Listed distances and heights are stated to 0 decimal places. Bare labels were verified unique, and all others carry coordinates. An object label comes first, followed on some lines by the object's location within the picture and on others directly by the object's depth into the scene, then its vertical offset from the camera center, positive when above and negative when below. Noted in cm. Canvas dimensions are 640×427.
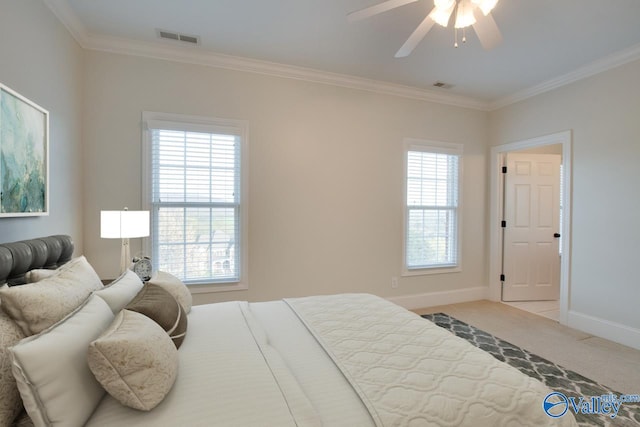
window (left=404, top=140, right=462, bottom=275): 395 +0
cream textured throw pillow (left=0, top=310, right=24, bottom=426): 90 -57
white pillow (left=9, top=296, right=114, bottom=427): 86 -52
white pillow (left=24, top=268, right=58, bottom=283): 137 -34
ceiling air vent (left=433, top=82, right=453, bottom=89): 367 +151
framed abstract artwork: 165 +28
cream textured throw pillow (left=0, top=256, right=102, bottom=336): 107 -38
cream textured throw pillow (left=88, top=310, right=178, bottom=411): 94 -53
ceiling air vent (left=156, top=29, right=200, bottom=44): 264 +150
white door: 423 -18
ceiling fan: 168 +111
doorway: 424 -54
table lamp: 228 -16
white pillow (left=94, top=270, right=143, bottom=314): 142 -45
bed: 93 -66
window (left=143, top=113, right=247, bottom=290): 291 +7
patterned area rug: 187 -130
